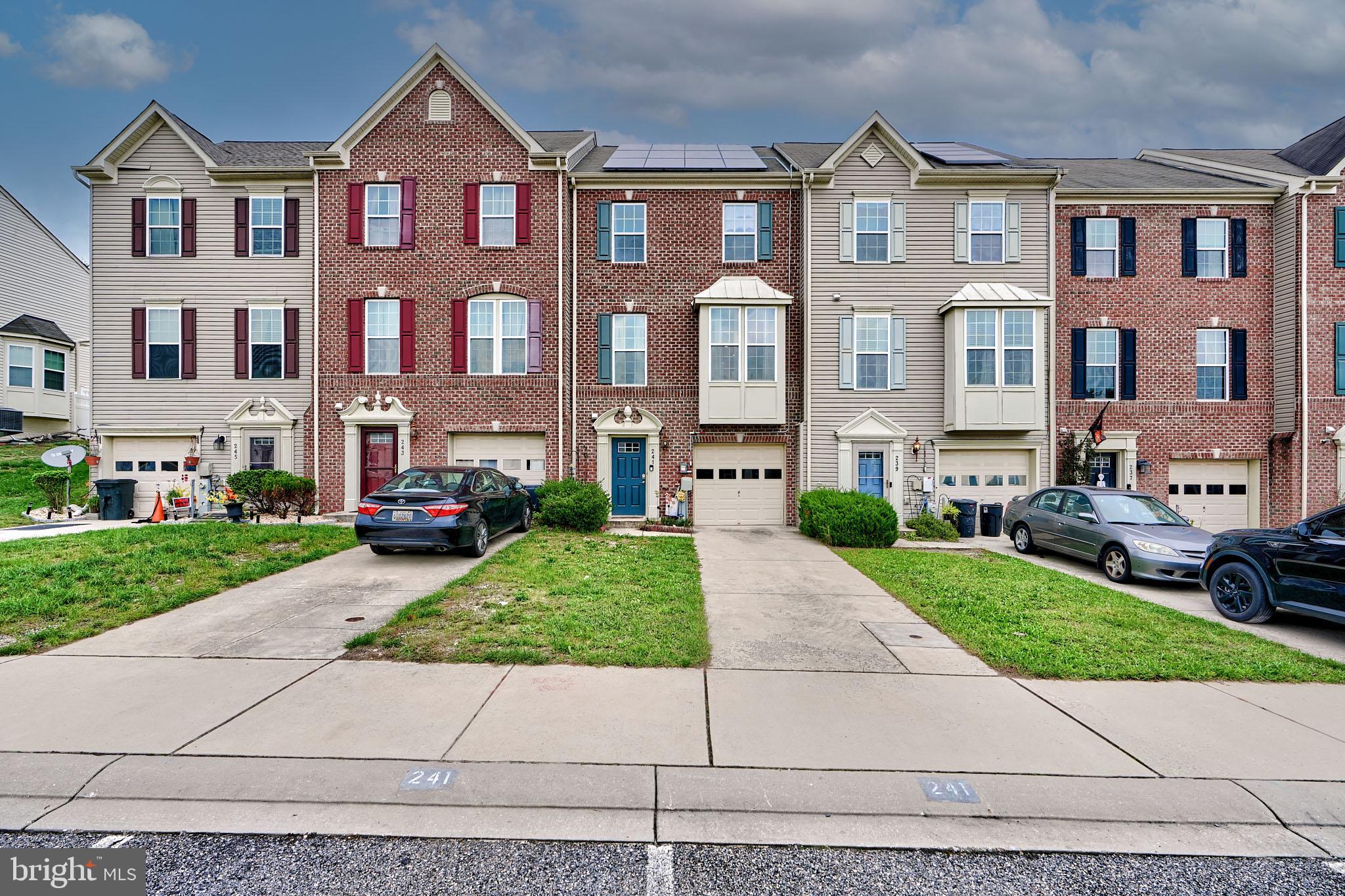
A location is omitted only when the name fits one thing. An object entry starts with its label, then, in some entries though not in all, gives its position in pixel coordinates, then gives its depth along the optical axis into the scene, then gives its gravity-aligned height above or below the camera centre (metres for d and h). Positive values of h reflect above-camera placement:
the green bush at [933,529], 13.94 -1.94
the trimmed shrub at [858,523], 12.37 -1.57
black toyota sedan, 9.22 -1.02
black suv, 6.44 -1.45
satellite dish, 13.90 -0.15
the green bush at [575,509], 13.12 -1.33
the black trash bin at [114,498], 14.87 -1.24
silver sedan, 9.02 -1.44
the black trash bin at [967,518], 14.36 -1.71
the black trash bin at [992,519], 14.35 -1.76
